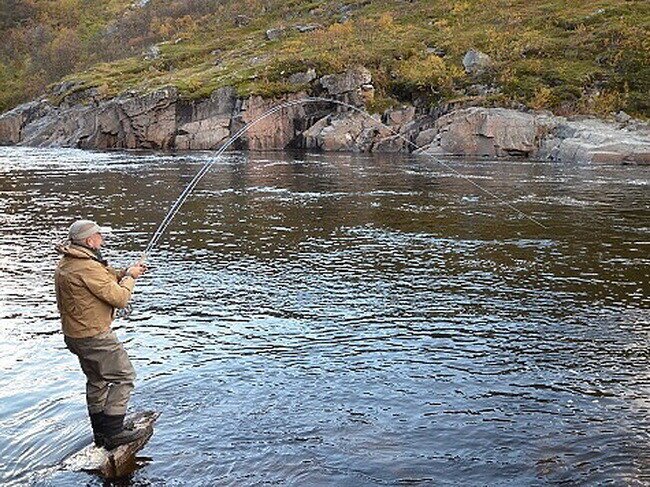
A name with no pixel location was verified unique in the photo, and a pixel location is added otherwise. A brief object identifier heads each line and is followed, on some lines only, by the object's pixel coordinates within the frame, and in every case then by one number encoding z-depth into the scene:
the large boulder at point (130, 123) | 66.00
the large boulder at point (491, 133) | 47.28
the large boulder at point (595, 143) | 41.06
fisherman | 6.85
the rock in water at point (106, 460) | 7.17
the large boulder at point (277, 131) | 61.44
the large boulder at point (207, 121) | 64.38
